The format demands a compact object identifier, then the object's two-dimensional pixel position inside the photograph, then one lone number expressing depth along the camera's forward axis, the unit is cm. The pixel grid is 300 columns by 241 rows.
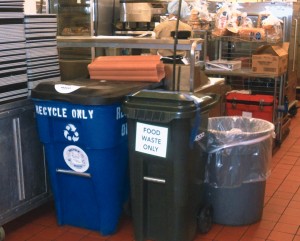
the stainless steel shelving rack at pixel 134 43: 302
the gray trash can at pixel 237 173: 288
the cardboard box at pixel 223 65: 501
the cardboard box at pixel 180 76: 314
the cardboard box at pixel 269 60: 466
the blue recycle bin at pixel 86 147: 264
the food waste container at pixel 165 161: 250
